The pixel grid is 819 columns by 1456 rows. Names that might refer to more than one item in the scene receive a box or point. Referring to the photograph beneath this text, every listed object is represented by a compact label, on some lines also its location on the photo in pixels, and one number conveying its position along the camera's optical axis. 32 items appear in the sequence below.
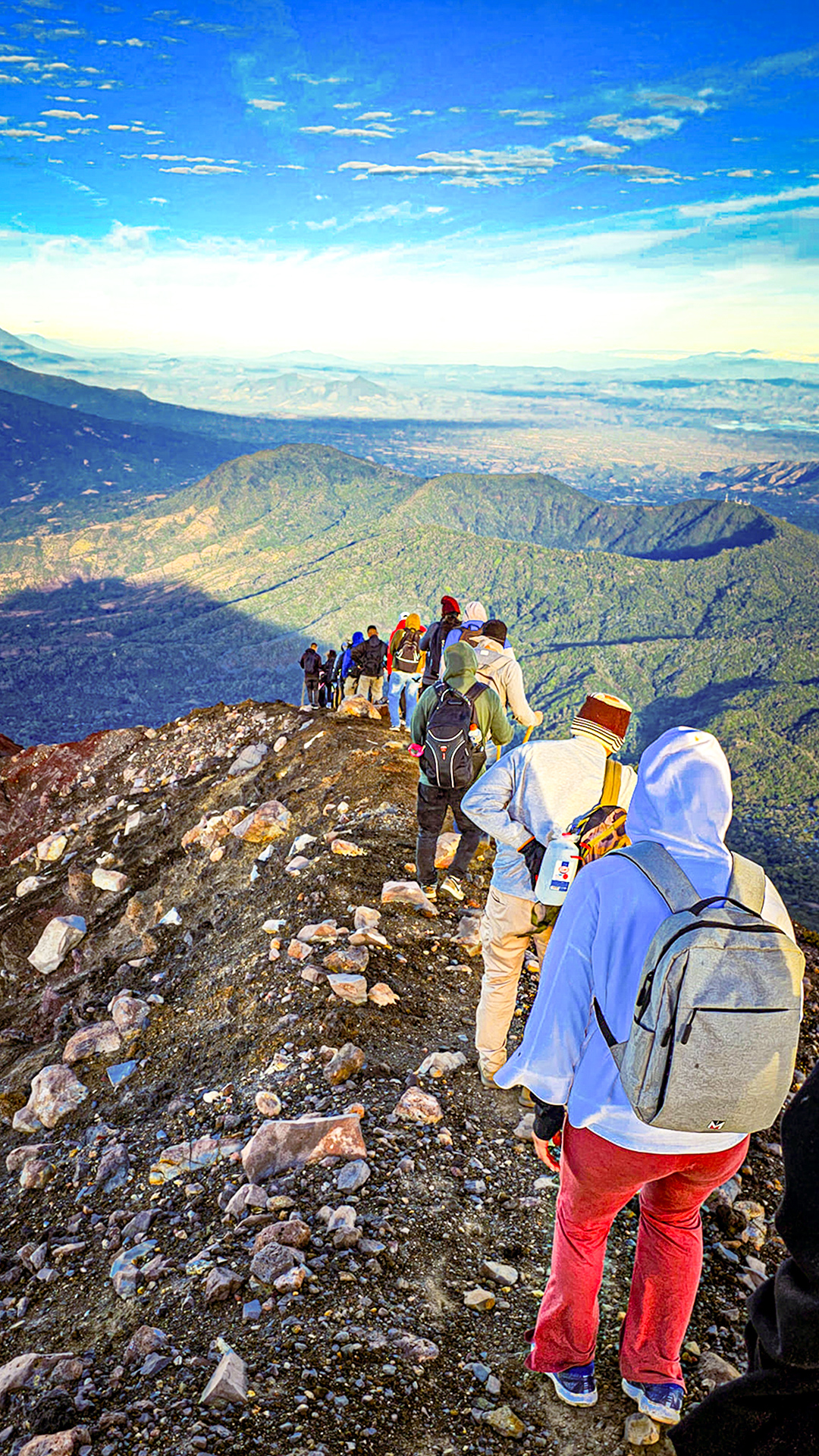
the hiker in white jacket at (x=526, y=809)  4.10
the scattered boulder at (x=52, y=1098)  5.90
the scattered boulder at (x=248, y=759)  11.47
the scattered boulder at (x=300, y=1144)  4.28
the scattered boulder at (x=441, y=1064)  5.07
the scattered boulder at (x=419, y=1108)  4.60
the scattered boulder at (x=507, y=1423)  2.83
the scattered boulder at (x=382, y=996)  5.76
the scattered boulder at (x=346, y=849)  7.87
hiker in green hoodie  6.38
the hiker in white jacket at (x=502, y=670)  7.80
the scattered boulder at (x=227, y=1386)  2.89
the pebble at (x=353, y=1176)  4.04
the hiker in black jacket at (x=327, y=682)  15.45
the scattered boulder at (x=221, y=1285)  3.44
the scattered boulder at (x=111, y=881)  9.84
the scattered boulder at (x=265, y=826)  9.20
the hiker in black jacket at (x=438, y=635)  9.86
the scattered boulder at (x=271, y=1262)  3.50
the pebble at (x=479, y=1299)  3.43
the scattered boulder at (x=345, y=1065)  4.93
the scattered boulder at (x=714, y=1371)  3.14
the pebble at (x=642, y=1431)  2.75
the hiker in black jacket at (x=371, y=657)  14.38
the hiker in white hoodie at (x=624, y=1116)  2.36
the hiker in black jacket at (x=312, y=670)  15.75
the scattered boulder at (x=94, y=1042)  6.45
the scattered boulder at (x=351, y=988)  5.72
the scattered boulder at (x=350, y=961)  6.02
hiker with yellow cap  11.89
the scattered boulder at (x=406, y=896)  7.05
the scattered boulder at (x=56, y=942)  9.20
